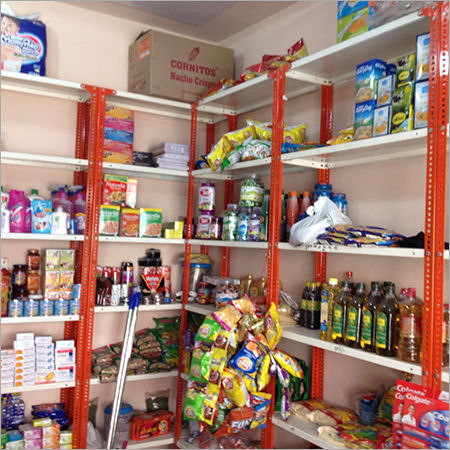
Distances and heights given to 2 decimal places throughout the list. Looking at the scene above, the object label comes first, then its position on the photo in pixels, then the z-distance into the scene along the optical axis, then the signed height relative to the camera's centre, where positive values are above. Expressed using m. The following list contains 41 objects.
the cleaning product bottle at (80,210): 3.24 +0.20
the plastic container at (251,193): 3.12 +0.33
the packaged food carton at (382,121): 2.18 +0.57
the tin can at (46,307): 3.10 -0.43
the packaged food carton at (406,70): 2.13 +0.78
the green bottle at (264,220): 2.94 +0.15
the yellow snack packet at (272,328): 2.65 -0.44
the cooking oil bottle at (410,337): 2.05 -0.36
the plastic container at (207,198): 3.49 +0.33
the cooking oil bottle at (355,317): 2.28 -0.31
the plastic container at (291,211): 2.81 +0.20
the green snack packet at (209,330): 2.61 -0.46
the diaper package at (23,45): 3.07 +1.22
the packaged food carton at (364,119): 2.27 +0.60
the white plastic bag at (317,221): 2.49 +0.14
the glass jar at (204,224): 3.46 +0.14
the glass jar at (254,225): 2.97 +0.12
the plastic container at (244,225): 3.05 +0.12
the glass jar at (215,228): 3.42 +0.11
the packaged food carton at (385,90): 2.20 +0.72
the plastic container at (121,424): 3.40 -1.27
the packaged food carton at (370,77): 2.27 +0.79
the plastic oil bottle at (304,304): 2.73 -0.31
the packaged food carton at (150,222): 3.46 +0.14
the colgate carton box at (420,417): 1.88 -0.65
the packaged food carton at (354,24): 2.35 +1.10
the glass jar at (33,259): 3.22 -0.14
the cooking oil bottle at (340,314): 2.37 -0.32
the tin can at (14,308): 3.03 -0.43
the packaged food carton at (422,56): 2.02 +0.79
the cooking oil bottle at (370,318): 2.21 -0.31
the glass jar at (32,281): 3.20 -0.27
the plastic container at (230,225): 3.16 +0.13
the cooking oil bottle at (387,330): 2.13 -0.34
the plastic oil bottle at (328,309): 2.46 -0.31
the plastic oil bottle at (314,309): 2.71 -0.34
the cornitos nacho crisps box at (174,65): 3.44 +1.28
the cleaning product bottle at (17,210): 3.04 +0.17
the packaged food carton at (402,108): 2.09 +0.61
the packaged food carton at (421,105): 2.02 +0.60
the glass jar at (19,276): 3.11 -0.24
